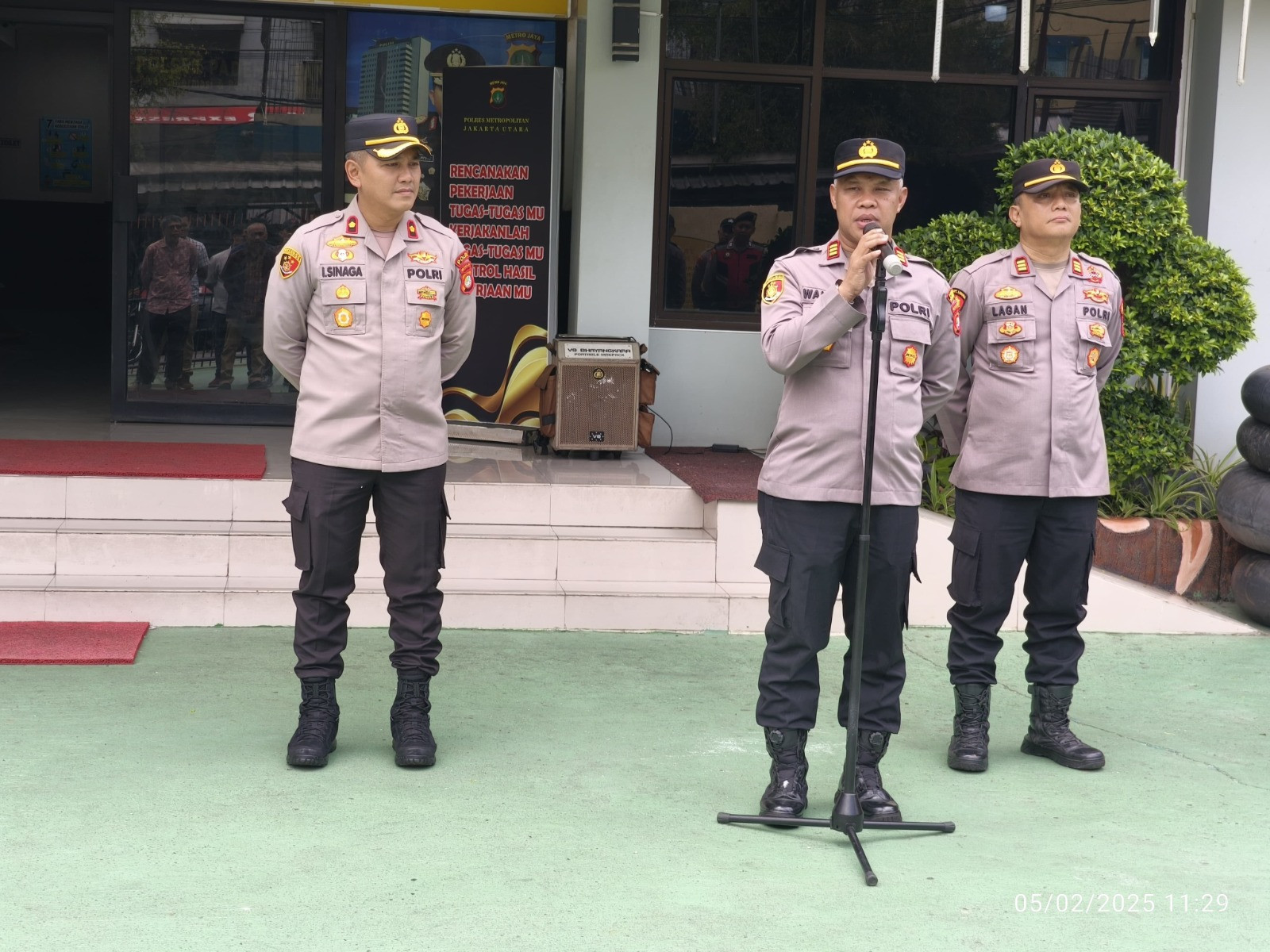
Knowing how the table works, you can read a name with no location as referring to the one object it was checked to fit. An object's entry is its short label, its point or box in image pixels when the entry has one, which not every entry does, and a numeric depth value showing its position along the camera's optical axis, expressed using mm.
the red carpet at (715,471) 6035
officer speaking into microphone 3484
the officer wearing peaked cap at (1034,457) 4066
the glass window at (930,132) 7918
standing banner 7699
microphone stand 3266
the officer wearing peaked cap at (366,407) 3842
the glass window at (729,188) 7859
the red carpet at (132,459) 5938
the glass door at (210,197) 7812
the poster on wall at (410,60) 7996
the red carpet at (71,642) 4742
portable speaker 7180
